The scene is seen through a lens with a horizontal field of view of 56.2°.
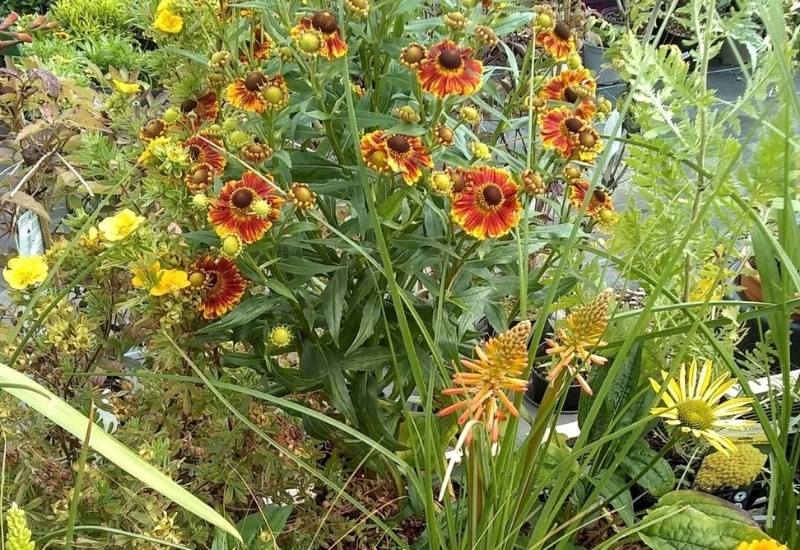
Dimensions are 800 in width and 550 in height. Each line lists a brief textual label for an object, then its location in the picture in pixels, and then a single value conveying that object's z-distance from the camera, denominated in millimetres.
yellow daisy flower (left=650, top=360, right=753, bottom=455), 566
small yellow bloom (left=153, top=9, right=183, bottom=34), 689
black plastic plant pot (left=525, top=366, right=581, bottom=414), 1373
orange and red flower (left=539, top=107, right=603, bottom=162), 658
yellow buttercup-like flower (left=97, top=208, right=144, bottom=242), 642
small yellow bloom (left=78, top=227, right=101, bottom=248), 665
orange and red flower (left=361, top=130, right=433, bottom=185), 595
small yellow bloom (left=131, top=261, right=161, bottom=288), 630
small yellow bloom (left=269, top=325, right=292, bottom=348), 657
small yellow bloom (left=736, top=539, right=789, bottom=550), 508
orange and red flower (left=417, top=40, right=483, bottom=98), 595
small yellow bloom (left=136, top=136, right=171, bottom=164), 641
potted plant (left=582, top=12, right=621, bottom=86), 2804
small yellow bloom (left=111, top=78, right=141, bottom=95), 757
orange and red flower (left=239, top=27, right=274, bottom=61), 739
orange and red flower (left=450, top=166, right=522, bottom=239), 599
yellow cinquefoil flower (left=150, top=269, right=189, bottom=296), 630
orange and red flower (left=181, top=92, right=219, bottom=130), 735
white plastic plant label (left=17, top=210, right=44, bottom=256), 796
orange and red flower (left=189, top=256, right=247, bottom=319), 649
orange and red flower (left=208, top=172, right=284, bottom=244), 594
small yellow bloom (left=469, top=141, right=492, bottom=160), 664
